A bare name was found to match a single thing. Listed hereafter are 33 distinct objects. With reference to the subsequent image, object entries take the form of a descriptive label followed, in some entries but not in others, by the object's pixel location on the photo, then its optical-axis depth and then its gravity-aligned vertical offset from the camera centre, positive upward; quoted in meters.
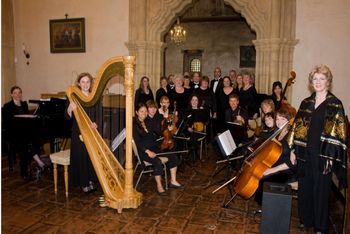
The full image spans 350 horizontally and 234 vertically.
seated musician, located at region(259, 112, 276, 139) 4.05 -0.53
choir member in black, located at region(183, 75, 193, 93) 6.77 -0.06
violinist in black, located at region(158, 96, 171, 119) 5.22 -0.40
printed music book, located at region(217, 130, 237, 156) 3.91 -0.75
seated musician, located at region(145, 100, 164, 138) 4.56 -0.55
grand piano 4.59 -0.65
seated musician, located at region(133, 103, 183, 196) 4.23 -0.88
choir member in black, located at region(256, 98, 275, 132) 4.38 -0.34
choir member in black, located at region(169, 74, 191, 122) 6.22 -0.29
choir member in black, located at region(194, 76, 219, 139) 6.14 -0.29
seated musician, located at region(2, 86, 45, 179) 4.62 -0.83
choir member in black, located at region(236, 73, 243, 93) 6.47 -0.04
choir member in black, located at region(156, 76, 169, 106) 6.38 -0.20
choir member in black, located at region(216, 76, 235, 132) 6.27 -0.32
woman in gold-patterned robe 2.90 -0.60
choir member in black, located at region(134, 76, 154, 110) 6.27 -0.26
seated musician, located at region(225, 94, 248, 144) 5.24 -0.52
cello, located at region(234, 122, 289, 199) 3.35 -0.86
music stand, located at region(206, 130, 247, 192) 3.91 -0.75
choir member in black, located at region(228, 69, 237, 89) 7.71 +0.11
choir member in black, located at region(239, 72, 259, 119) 6.11 -0.32
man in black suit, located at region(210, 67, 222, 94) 7.22 -0.01
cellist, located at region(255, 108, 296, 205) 3.41 -0.91
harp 3.43 -0.69
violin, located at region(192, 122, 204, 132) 5.67 -0.79
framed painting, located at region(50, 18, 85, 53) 8.23 +1.08
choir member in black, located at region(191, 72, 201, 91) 6.95 -0.02
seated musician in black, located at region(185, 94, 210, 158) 5.39 -0.67
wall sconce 8.89 +0.68
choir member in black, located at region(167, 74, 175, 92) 6.69 -0.07
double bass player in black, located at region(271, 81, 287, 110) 5.89 -0.19
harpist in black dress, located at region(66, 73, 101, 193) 3.98 -0.89
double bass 5.39 -0.12
